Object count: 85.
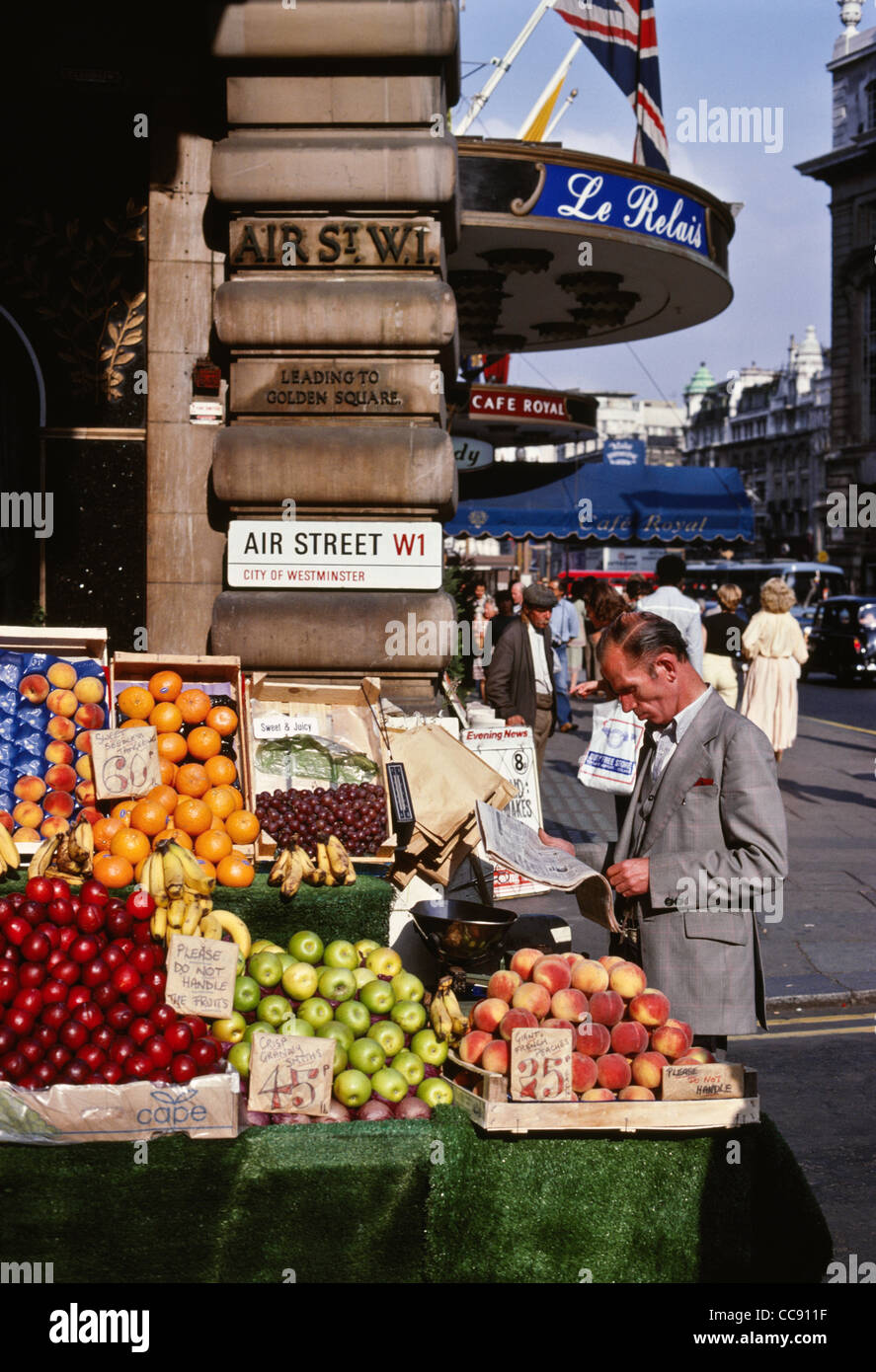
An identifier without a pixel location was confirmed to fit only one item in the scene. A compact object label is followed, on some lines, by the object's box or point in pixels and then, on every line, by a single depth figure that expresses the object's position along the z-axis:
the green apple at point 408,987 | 4.65
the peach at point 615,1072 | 3.96
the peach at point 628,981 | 4.13
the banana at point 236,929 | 4.82
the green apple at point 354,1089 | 4.16
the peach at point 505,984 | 4.23
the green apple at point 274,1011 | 4.41
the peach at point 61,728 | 5.86
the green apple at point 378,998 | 4.55
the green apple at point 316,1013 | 4.44
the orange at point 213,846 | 5.34
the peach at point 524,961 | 4.33
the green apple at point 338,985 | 4.58
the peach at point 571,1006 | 4.06
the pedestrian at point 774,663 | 13.36
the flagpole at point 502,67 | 21.58
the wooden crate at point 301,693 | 6.58
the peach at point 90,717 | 5.98
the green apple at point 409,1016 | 4.50
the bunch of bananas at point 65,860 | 5.04
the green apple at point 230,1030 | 4.33
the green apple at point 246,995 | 4.45
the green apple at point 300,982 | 4.58
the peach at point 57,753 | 5.81
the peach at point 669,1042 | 4.00
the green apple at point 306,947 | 4.80
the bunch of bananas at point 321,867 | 5.22
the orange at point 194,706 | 6.11
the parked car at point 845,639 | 33.09
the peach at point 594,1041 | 4.00
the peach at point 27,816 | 5.60
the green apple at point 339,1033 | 4.33
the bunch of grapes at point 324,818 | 5.64
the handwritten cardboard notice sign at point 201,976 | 4.16
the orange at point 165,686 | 6.14
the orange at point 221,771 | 5.90
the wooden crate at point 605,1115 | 3.86
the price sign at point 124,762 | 5.54
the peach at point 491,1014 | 4.17
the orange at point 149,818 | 5.36
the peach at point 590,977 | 4.15
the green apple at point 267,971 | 4.59
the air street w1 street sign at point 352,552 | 7.81
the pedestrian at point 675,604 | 10.82
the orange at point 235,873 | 5.17
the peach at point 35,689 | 5.86
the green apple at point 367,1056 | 4.26
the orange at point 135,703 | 6.06
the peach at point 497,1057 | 4.01
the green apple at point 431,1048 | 4.38
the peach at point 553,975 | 4.17
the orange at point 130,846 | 5.16
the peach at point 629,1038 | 4.00
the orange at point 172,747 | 5.92
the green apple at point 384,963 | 4.80
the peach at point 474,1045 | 4.12
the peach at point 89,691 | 6.00
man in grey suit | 4.03
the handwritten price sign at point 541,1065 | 3.87
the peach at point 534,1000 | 4.10
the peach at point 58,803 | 5.69
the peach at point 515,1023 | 4.01
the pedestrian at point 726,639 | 13.83
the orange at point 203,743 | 5.98
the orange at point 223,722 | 6.12
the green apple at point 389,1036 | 4.36
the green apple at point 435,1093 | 4.18
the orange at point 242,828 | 5.55
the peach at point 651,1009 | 4.06
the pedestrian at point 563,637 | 19.08
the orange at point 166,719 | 6.02
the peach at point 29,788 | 5.66
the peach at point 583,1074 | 3.93
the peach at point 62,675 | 5.99
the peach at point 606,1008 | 4.06
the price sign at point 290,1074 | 3.99
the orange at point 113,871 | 4.99
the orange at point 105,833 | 5.30
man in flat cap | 12.18
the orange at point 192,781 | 5.79
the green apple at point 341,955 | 4.75
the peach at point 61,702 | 5.92
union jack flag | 12.12
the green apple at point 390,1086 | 4.18
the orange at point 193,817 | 5.45
